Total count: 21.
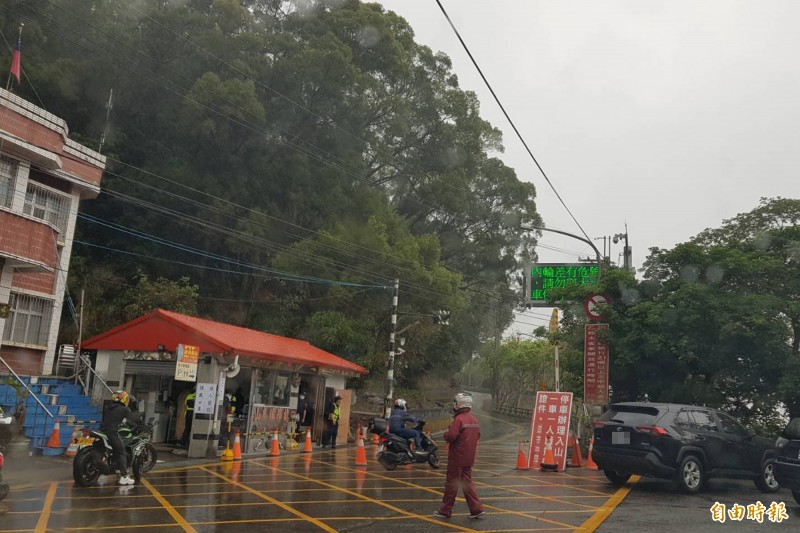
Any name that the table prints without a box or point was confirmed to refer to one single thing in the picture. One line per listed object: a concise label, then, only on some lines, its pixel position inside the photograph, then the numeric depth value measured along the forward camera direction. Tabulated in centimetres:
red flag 1853
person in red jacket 907
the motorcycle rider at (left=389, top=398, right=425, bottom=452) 1639
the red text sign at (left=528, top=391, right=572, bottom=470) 1656
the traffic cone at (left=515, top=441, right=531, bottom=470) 1662
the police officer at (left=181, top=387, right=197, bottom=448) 1808
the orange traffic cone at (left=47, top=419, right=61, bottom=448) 1553
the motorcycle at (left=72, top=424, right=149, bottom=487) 1135
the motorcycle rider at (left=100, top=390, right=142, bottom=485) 1145
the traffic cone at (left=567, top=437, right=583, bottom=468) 1756
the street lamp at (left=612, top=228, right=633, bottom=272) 2653
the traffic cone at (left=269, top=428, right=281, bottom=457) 1870
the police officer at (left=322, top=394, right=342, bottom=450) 2221
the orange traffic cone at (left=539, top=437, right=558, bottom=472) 1634
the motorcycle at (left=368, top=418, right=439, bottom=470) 1599
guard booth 1733
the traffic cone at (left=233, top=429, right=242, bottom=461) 1706
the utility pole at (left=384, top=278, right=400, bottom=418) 2686
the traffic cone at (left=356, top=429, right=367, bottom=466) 1719
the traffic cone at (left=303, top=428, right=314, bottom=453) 2033
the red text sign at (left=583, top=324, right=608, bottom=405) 1892
